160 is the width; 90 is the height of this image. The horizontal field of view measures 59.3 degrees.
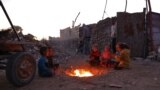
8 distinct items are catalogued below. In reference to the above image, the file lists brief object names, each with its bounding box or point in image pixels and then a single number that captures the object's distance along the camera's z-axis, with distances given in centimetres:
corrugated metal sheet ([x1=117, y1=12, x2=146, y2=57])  751
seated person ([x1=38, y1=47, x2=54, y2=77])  425
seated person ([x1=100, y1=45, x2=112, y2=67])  546
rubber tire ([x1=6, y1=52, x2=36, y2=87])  342
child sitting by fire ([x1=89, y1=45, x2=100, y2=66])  571
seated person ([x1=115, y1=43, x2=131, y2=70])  515
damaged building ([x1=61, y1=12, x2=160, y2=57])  737
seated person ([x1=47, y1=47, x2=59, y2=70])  455
